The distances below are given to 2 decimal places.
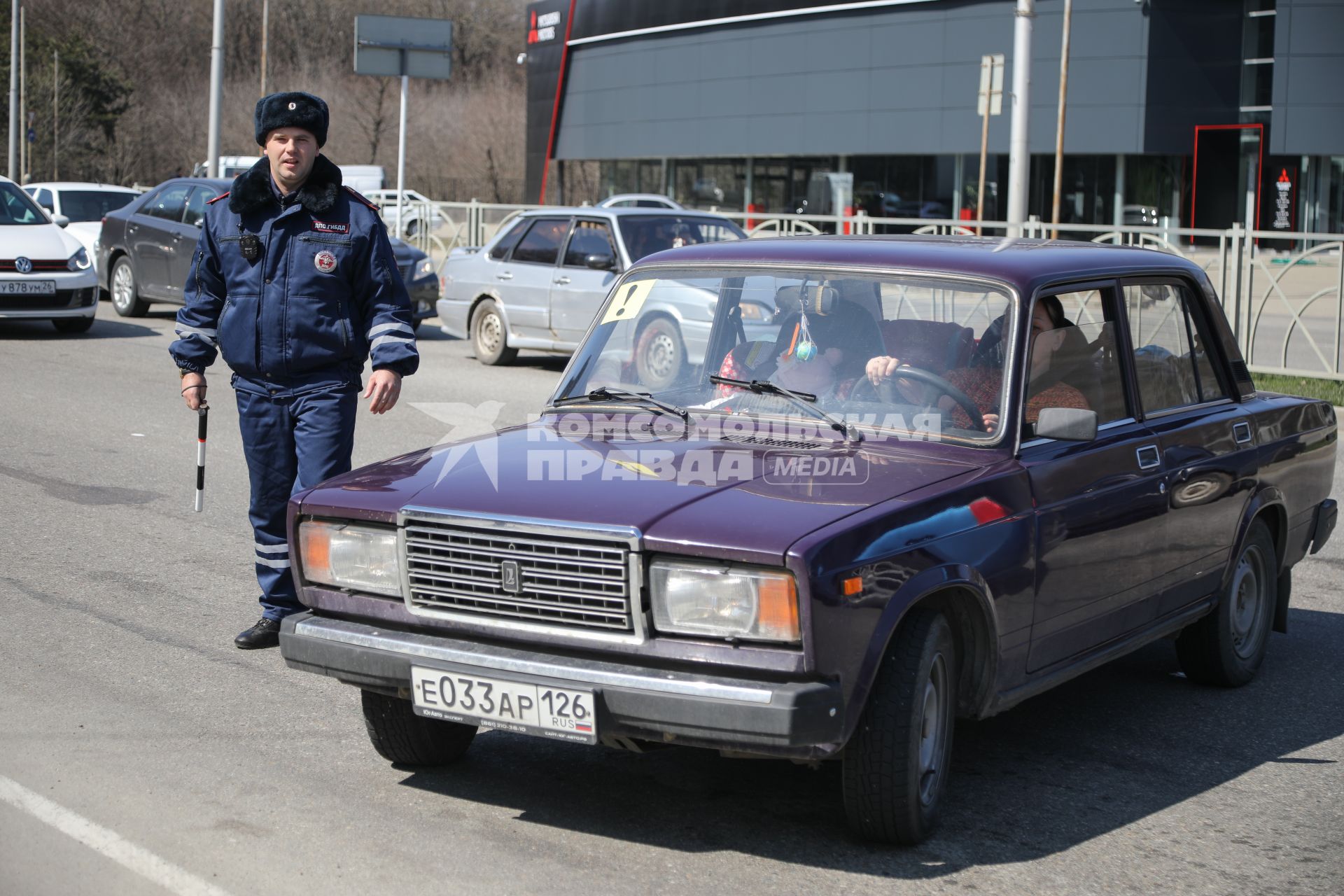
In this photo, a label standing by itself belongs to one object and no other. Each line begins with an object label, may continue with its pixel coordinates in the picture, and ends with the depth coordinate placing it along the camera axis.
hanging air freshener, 4.71
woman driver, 4.52
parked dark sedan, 17.78
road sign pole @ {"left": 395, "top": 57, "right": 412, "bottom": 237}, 25.64
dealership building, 37.12
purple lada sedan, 3.60
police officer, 5.40
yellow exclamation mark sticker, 5.21
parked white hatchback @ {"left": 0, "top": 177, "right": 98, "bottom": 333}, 15.39
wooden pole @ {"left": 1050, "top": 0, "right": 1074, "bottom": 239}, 28.58
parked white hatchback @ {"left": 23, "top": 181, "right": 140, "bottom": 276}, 23.66
